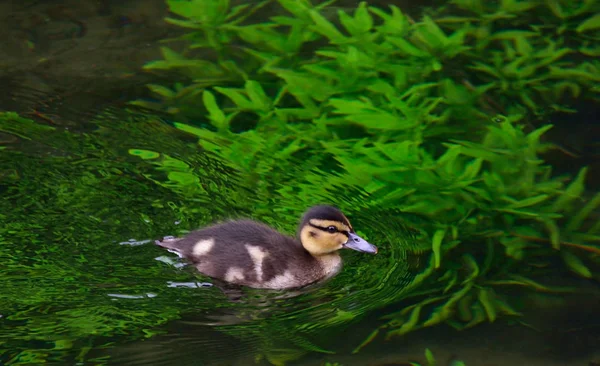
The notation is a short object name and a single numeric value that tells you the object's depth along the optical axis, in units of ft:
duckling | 35.32
